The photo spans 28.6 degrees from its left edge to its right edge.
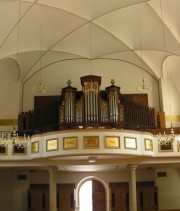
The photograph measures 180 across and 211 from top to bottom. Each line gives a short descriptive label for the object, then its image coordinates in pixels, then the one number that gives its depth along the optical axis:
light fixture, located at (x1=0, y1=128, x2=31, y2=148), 12.65
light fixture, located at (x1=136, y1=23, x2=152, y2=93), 19.92
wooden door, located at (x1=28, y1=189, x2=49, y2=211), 19.66
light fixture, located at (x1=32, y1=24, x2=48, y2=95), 20.09
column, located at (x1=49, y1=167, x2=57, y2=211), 16.22
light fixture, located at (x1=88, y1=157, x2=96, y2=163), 15.32
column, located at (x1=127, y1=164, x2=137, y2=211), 16.27
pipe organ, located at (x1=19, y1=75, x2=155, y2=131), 16.91
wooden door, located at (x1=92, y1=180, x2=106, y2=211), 20.04
